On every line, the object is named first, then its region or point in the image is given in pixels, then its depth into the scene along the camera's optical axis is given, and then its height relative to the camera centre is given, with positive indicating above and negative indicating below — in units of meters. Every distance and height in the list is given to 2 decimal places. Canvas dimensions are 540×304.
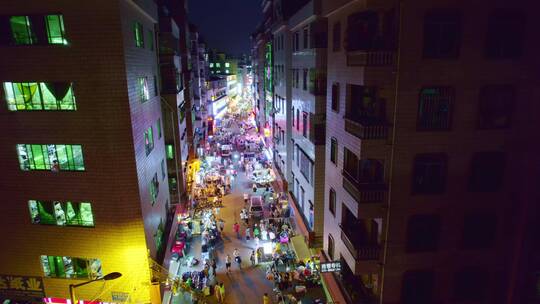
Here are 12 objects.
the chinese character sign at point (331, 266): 20.03 -11.23
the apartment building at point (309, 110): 24.84 -2.72
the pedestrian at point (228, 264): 30.01 -16.28
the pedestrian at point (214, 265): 29.44 -16.19
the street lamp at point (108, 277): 13.34 -7.95
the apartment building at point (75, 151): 16.34 -3.58
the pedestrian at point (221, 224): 37.38 -16.24
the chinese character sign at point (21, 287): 19.91 -11.97
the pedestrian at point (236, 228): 36.86 -16.26
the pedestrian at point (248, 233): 35.43 -16.29
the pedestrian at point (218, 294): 26.04 -16.50
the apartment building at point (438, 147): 14.76 -3.41
